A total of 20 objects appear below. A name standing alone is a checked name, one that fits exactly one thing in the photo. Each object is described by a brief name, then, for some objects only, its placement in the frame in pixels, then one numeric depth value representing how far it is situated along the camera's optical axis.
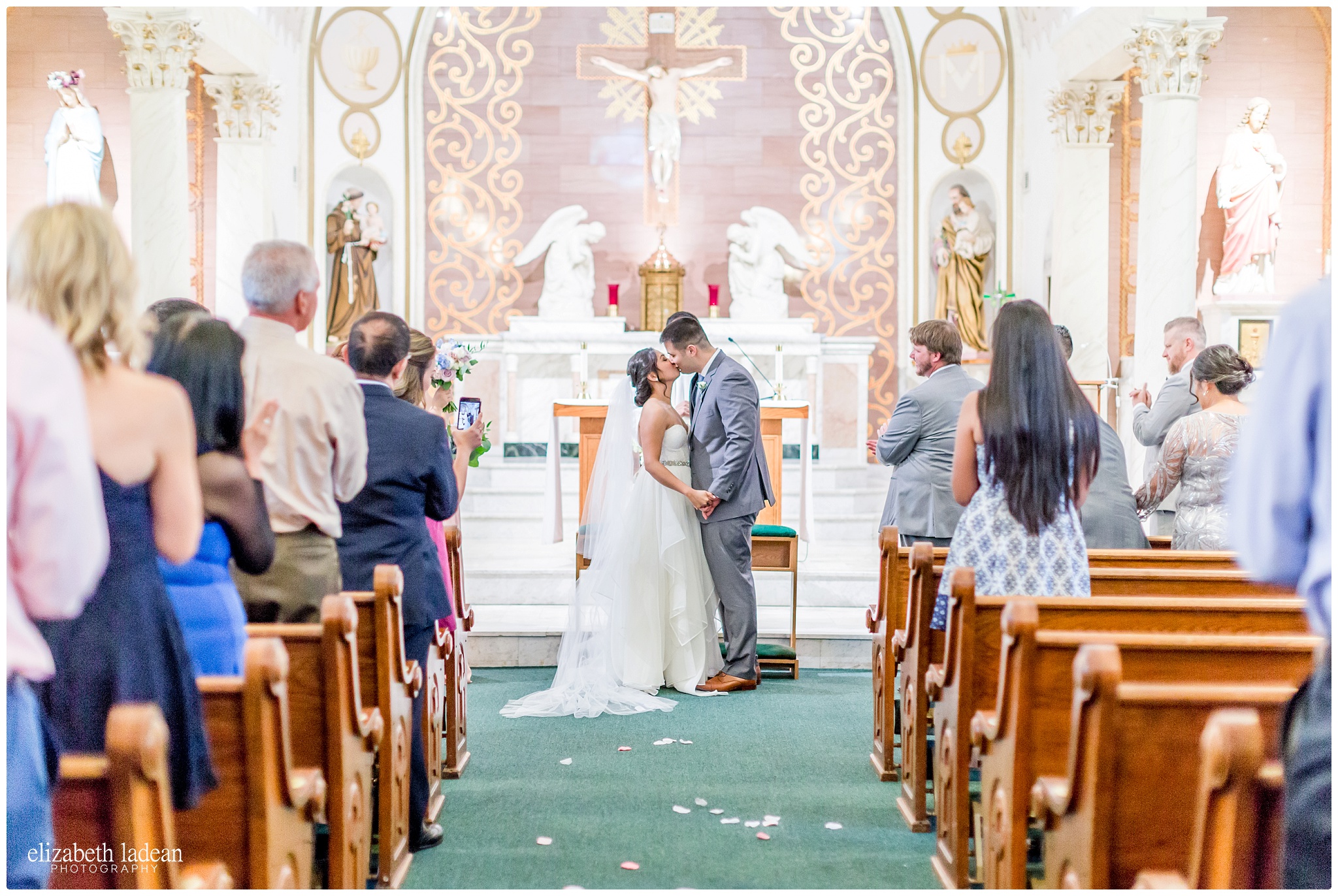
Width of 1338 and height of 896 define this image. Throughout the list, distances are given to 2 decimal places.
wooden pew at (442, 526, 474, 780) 4.03
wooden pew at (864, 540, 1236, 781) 3.83
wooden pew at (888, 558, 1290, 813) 3.39
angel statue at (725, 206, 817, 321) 11.01
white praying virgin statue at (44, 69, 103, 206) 9.08
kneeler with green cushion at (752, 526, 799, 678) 5.57
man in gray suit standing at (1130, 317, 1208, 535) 4.89
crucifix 11.15
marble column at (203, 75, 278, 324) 9.77
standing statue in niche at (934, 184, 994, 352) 11.12
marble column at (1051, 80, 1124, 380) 10.06
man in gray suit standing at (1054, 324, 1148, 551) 4.25
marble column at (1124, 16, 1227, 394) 8.09
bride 5.07
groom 5.05
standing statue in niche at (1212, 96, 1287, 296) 9.42
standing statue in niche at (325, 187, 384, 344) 10.95
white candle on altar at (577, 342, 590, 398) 9.66
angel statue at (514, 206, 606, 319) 10.98
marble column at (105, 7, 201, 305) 7.97
